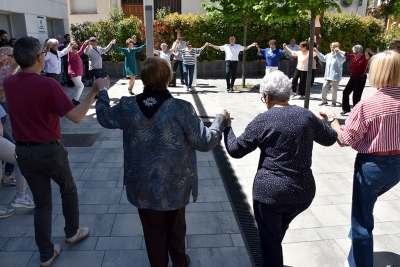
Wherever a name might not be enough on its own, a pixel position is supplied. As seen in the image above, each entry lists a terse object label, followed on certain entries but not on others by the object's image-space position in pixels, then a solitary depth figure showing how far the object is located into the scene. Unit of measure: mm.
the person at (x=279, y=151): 2453
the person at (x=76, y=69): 9500
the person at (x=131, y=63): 11211
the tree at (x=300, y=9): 6797
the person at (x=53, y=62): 9141
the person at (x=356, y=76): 8086
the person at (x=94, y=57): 10461
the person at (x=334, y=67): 9031
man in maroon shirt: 2783
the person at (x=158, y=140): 2475
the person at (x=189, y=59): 11914
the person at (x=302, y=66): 10352
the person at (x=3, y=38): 9756
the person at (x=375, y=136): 2617
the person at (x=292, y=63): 12270
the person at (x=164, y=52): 11664
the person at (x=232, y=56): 11883
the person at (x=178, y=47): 12430
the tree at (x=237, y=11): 11410
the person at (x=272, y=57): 11297
